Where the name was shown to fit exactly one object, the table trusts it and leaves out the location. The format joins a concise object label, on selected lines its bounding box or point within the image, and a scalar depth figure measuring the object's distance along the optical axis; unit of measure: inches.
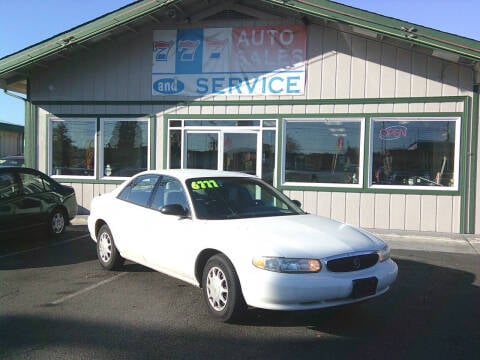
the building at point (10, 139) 1606.8
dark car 352.2
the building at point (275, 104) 442.0
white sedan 181.0
